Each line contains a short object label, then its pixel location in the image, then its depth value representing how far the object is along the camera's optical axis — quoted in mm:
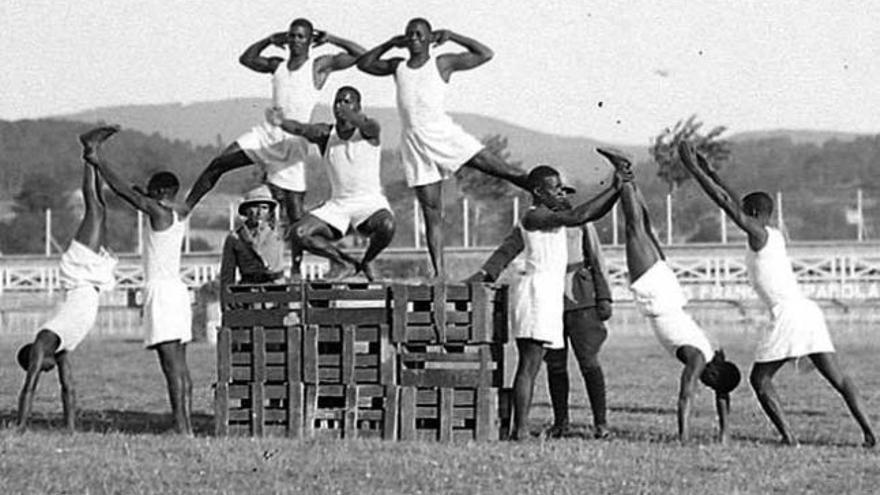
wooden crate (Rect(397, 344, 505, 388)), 15984
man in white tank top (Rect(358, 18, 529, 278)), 16484
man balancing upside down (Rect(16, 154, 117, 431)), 16625
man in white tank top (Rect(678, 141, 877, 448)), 15594
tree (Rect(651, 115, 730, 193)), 52400
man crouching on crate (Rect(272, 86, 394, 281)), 16344
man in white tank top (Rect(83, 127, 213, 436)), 16375
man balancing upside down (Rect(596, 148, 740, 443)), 15727
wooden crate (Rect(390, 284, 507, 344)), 15945
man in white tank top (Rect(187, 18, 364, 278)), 16969
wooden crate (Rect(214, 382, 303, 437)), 16188
